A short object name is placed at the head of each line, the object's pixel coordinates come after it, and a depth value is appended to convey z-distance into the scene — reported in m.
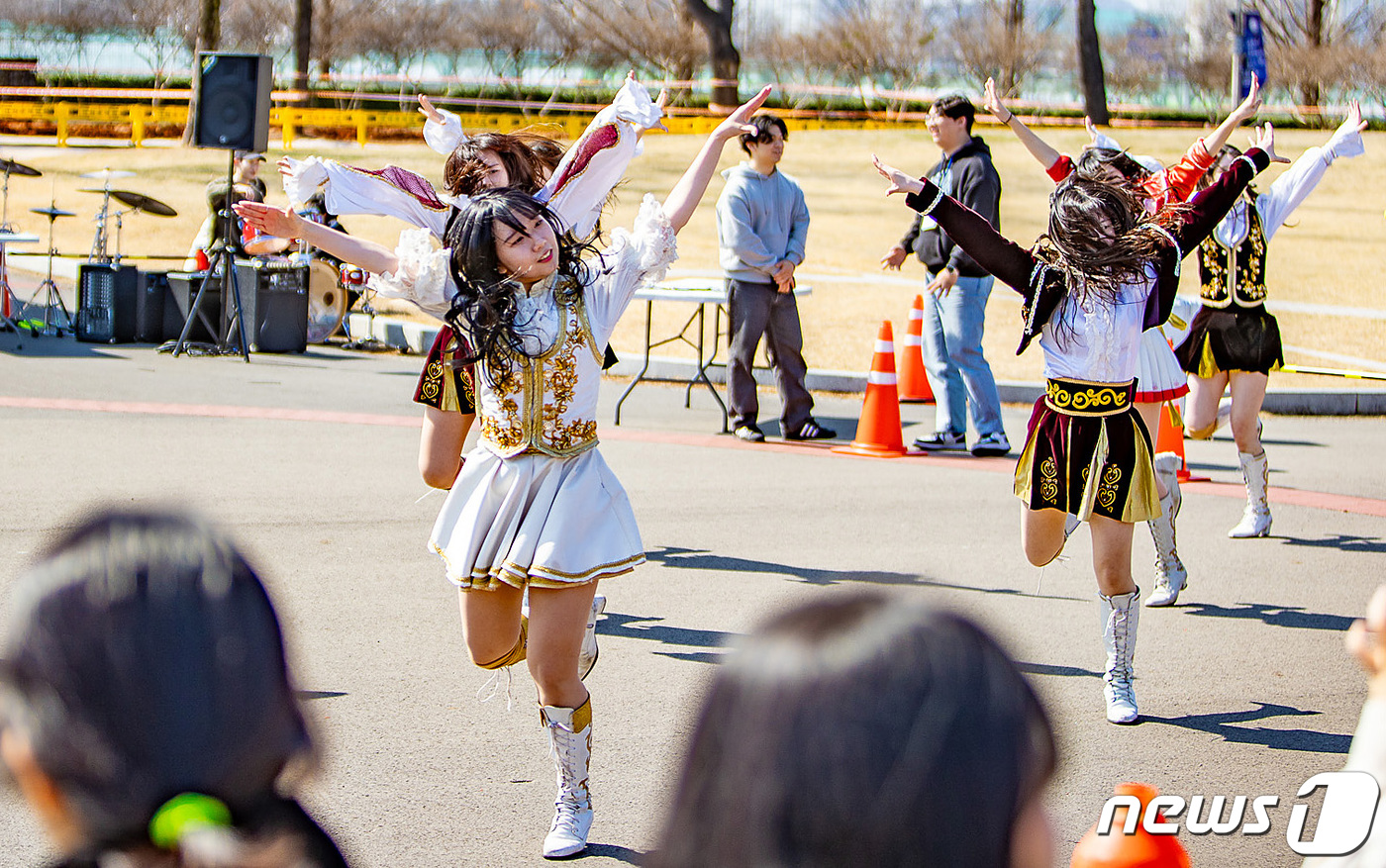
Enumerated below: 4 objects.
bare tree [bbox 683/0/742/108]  45.69
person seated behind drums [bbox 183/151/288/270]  14.95
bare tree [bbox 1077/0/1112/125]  40.59
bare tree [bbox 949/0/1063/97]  60.22
